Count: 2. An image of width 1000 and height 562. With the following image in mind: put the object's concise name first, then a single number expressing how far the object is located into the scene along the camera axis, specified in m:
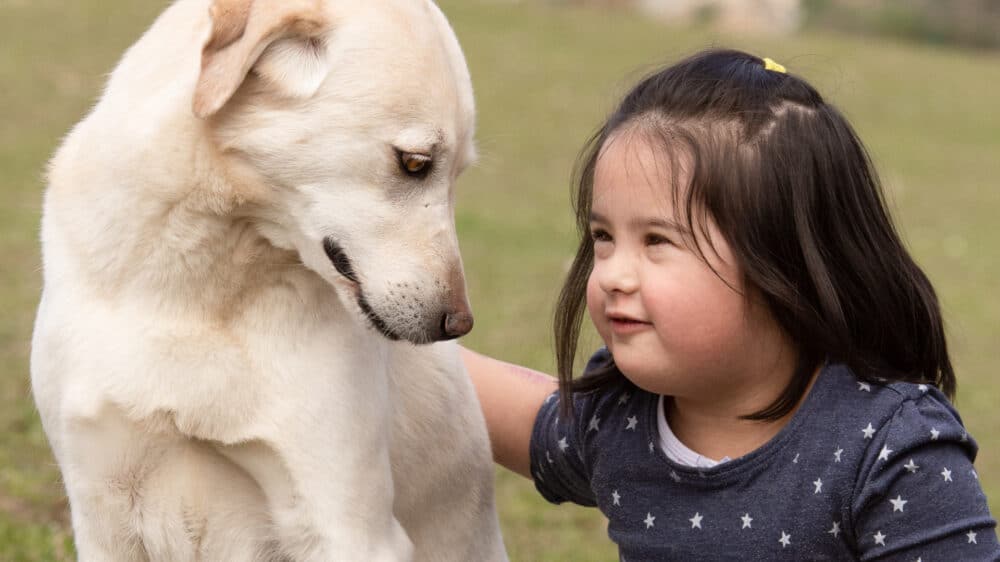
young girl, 4.91
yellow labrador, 4.89
